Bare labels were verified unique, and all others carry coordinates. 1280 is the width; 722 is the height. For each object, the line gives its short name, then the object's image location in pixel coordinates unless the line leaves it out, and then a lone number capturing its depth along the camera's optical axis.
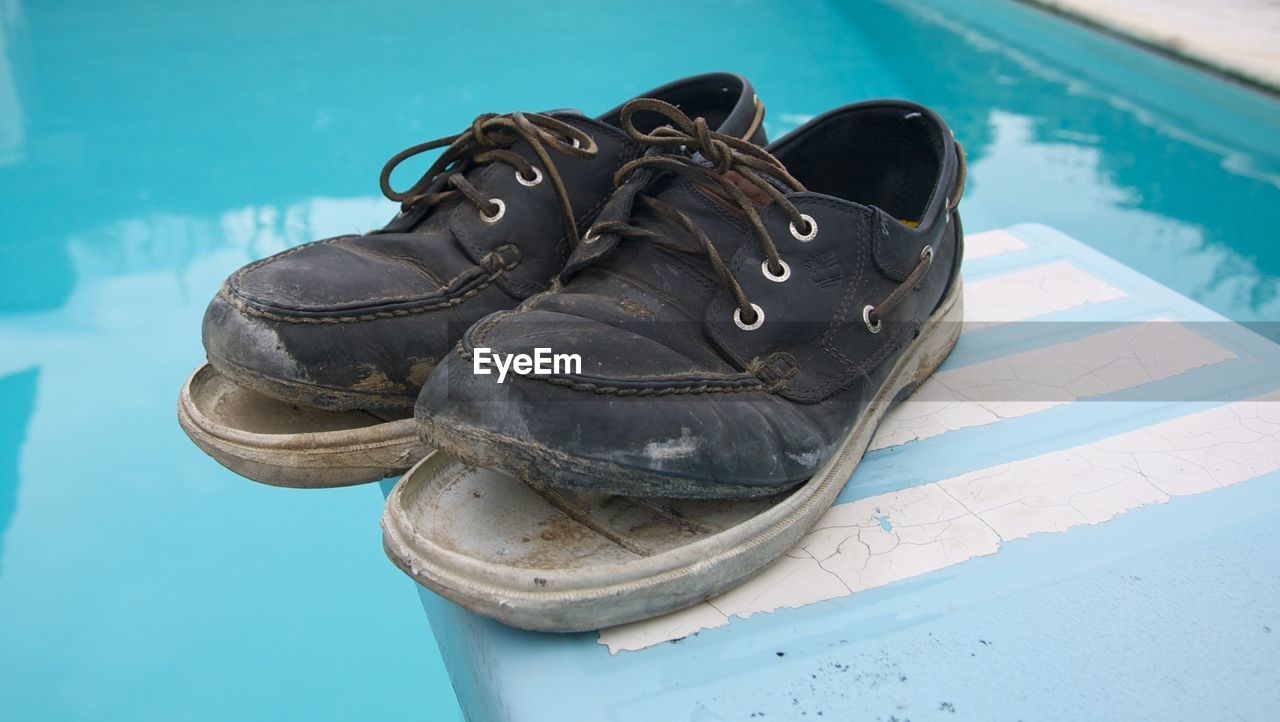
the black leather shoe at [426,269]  0.50
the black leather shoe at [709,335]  0.44
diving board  0.43
